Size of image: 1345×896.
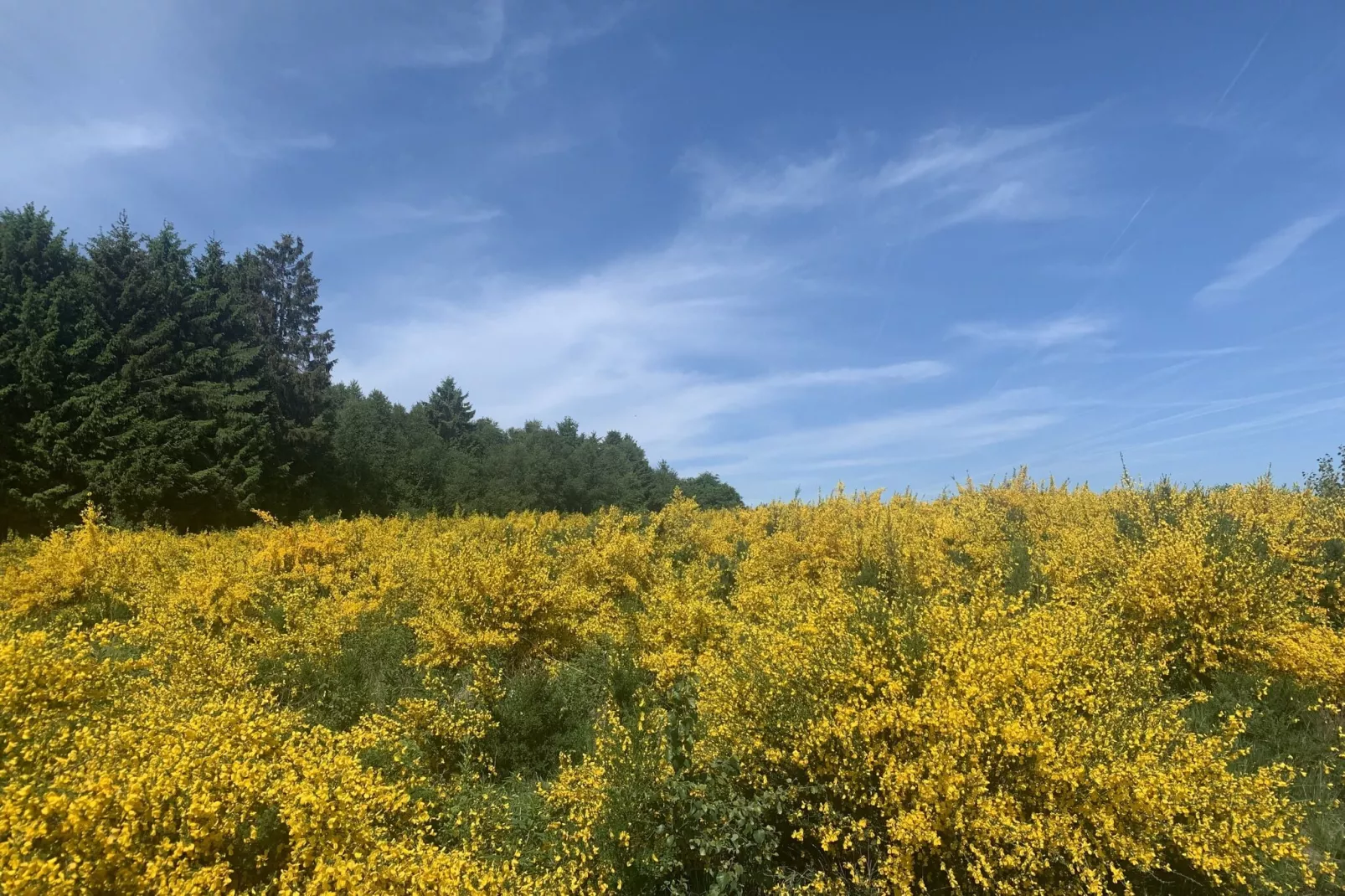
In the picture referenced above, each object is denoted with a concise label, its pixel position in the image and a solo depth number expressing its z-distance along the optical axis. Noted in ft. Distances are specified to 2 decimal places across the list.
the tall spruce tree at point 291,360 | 101.50
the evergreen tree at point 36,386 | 71.31
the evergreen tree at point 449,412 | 217.36
